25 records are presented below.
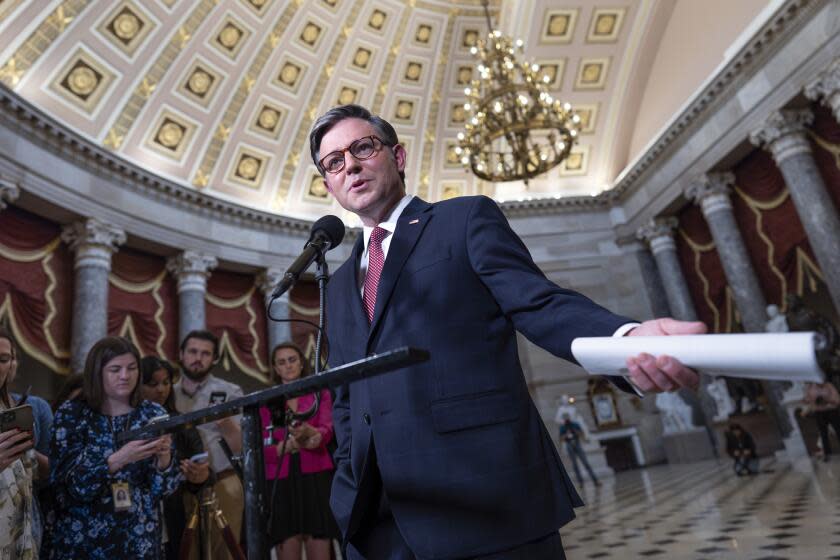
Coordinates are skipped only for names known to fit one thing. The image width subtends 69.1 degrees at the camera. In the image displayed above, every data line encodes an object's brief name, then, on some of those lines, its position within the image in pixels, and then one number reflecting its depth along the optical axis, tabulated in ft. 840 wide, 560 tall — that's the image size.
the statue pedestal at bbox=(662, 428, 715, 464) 47.57
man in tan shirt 14.29
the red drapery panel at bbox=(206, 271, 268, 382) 47.47
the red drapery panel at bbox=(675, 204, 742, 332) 47.75
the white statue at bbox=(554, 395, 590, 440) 47.75
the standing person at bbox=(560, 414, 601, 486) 43.76
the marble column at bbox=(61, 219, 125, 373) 35.22
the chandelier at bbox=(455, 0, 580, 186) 36.22
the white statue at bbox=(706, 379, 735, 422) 43.42
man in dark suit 4.38
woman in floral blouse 9.80
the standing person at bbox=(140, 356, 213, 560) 11.93
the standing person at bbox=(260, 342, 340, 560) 13.61
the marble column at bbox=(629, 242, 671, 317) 54.90
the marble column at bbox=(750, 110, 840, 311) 35.60
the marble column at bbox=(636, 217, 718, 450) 47.57
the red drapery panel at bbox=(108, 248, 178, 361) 40.75
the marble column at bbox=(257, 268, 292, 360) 48.73
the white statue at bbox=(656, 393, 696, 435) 48.37
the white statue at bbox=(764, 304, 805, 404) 36.70
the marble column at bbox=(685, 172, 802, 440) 40.22
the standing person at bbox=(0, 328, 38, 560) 8.39
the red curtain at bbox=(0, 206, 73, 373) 33.50
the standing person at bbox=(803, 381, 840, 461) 31.42
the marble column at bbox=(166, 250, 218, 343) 43.34
